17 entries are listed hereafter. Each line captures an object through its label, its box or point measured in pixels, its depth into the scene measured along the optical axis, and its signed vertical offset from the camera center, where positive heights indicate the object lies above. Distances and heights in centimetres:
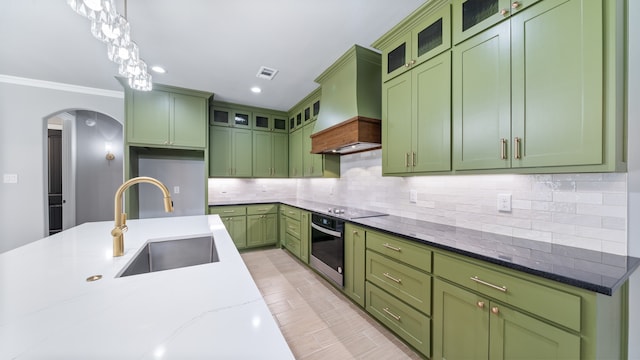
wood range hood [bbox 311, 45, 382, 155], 233 +84
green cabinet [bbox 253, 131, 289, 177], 436 +49
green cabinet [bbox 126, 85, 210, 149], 323 +92
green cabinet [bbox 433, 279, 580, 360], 100 -79
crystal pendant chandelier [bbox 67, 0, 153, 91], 108 +82
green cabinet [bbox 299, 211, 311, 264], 316 -83
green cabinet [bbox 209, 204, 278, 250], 385 -80
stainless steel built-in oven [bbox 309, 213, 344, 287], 242 -81
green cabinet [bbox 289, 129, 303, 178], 417 +48
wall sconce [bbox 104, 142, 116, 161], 431 +51
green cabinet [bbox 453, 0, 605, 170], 107 +50
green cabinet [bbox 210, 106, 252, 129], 399 +113
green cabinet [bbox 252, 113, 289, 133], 435 +112
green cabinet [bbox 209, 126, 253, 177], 399 +49
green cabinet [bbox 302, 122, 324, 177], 354 +32
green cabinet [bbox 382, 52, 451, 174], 169 +50
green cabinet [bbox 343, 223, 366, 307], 213 -84
